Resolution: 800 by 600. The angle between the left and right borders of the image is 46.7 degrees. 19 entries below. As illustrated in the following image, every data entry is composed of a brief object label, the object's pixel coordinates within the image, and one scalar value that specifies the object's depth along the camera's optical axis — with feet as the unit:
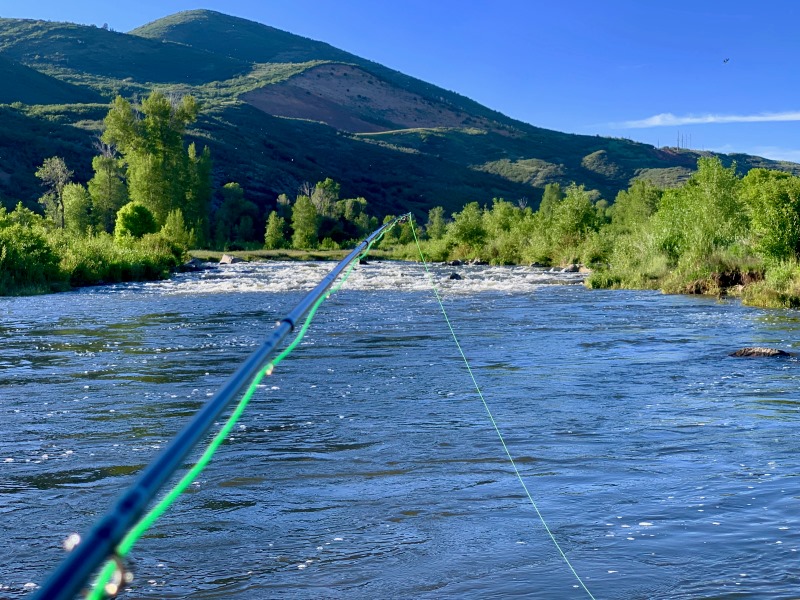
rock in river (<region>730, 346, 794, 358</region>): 45.62
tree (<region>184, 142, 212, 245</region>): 242.17
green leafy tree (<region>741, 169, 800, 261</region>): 86.48
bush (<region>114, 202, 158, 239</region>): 177.27
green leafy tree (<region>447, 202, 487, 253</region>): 199.25
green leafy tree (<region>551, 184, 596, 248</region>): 165.07
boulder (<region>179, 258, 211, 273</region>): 156.36
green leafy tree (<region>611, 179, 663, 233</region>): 197.36
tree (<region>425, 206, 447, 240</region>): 256.77
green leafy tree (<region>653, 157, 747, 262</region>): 102.37
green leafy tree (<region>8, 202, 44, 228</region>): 148.72
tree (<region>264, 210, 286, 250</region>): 269.44
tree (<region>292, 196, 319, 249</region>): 273.13
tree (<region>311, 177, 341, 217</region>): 322.98
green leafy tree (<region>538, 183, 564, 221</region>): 298.56
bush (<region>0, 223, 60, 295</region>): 102.32
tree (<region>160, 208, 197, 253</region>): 191.81
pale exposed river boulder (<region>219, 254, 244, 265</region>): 182.44
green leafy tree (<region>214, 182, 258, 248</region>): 286.46
